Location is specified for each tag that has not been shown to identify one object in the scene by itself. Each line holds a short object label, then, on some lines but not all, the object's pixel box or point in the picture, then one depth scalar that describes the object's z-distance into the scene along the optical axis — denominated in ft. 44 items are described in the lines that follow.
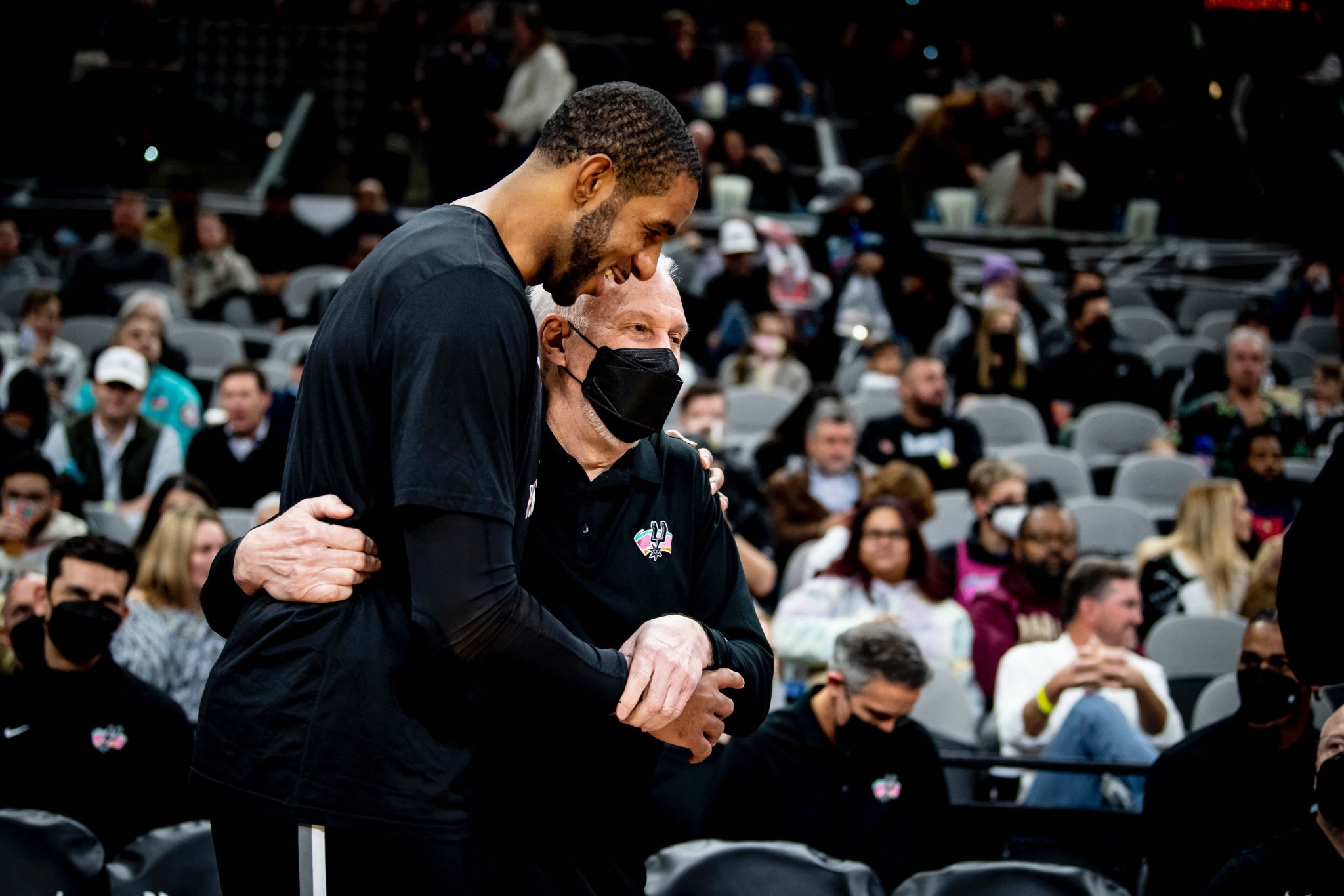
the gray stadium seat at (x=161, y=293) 31.45
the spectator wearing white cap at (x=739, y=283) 31.50
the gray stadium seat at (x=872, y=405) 27.32
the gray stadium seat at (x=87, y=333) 29.37
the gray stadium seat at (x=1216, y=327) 35.47
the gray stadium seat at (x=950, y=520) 22.45
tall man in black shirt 5.77
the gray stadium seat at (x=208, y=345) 29.43
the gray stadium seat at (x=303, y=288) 33.47
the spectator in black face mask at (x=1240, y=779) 12.55
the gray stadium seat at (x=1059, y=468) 24.11
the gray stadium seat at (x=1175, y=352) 32.73
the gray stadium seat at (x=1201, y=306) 38.88
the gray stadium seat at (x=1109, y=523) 22.33
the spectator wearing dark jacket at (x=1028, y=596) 18.22
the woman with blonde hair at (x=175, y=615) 15.87
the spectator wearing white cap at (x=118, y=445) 22.90
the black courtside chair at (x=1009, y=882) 10.86
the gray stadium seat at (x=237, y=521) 20.06
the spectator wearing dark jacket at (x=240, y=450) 22.66
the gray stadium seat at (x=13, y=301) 31.65
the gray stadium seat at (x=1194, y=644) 18.25
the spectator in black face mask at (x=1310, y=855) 9.61
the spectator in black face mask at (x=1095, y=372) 29.43
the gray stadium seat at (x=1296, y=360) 33.53
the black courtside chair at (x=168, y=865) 10.58
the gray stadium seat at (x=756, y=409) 27.50
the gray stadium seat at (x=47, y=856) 10.31
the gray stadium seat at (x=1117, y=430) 27.61
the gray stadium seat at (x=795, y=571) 20.16
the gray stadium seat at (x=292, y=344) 27.45
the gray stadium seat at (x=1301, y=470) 24.38
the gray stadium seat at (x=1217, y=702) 15.74
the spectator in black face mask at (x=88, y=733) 12.95
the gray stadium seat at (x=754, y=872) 10.78
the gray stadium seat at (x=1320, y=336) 34.78
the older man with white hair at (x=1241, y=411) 26.43
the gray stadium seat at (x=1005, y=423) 27.25
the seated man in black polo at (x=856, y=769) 13.12
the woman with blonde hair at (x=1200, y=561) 19.74
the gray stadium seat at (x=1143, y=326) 35.96
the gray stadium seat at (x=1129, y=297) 39.17
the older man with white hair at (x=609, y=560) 7.23
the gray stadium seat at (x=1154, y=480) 24.67
